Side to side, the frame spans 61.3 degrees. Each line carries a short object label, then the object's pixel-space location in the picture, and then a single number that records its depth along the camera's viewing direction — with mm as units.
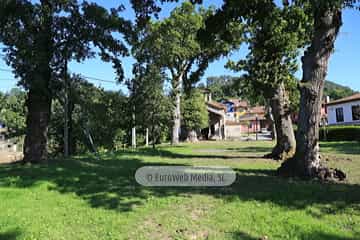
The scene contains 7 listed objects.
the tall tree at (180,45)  24719
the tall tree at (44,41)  9641
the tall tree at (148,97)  17438
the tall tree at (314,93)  7379
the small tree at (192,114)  32281
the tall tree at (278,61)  10901
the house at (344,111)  35188
